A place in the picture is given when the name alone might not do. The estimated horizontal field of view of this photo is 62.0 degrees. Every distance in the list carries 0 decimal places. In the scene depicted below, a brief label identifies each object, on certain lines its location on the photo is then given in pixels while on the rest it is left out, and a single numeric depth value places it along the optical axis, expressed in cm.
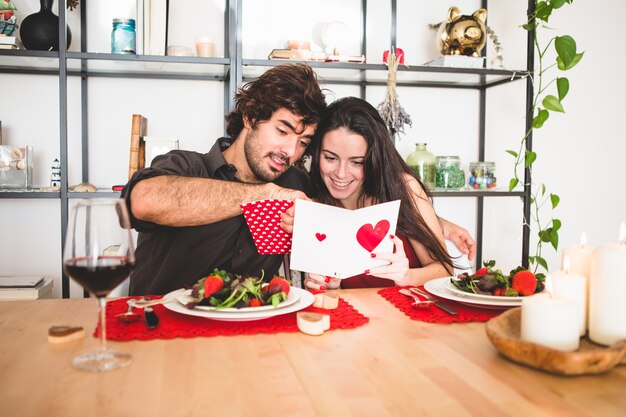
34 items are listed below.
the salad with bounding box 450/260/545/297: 120
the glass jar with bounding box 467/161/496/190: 296
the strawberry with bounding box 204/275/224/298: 107
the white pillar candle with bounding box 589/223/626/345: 81
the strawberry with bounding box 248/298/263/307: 106
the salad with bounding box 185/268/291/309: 105
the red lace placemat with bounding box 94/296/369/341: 96
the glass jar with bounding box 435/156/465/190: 287
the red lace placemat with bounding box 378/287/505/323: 109
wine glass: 75
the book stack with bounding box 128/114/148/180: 257
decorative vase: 242
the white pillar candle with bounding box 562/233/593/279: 89
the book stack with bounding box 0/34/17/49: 237
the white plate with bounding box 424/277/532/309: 114
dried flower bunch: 269
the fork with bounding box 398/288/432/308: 117
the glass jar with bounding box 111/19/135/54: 247
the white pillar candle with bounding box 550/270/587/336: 83
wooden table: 68
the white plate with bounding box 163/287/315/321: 100
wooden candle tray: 75
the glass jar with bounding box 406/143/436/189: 288
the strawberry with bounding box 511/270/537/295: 119
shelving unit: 242
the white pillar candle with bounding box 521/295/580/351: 79
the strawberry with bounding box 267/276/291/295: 111
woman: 197
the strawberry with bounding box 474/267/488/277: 132
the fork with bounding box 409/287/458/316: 112
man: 157
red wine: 75
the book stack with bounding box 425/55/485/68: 282
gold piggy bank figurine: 280
